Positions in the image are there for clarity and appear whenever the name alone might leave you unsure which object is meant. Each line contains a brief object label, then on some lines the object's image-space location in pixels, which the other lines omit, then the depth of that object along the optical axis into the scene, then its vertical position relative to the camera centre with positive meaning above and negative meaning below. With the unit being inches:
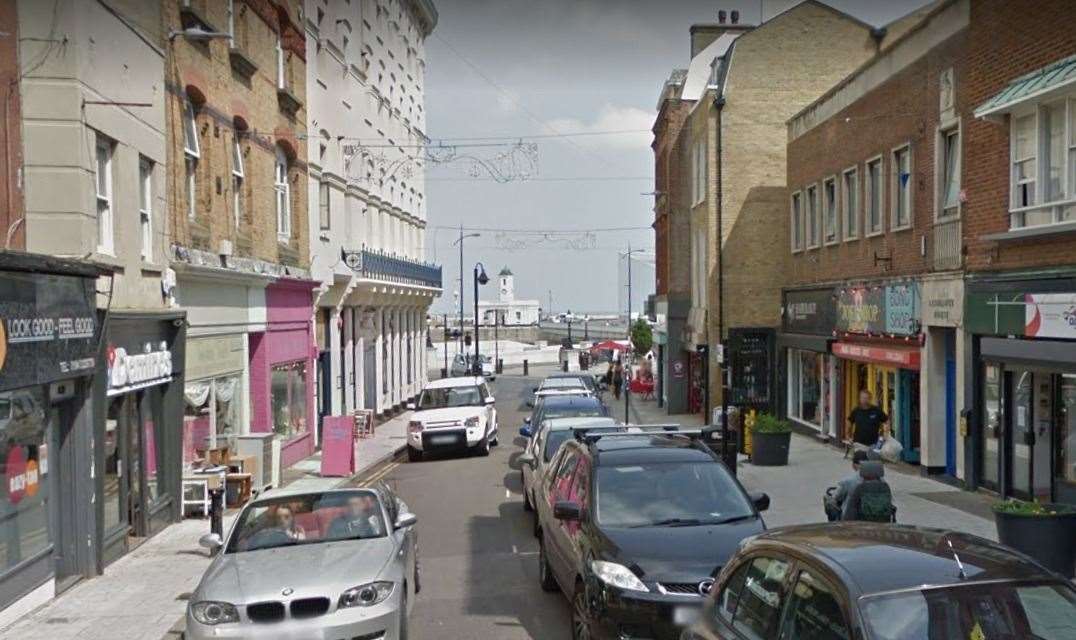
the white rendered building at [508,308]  5137.8 -3.0
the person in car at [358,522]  351.6 -77.3
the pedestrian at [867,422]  621.6 -75.2
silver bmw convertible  290.2 -83.4
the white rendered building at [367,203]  1071.0 +141.3
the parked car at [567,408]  781.9 -82.0
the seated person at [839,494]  375.4 -75.9
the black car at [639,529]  285.3 -72.6
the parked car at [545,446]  573.3 -83.8
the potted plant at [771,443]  764.0 -107.4
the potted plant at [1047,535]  370.6 -88.1
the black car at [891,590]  161.3 -49.9
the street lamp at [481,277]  2139.6 +67.9
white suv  936.9 -107.5
